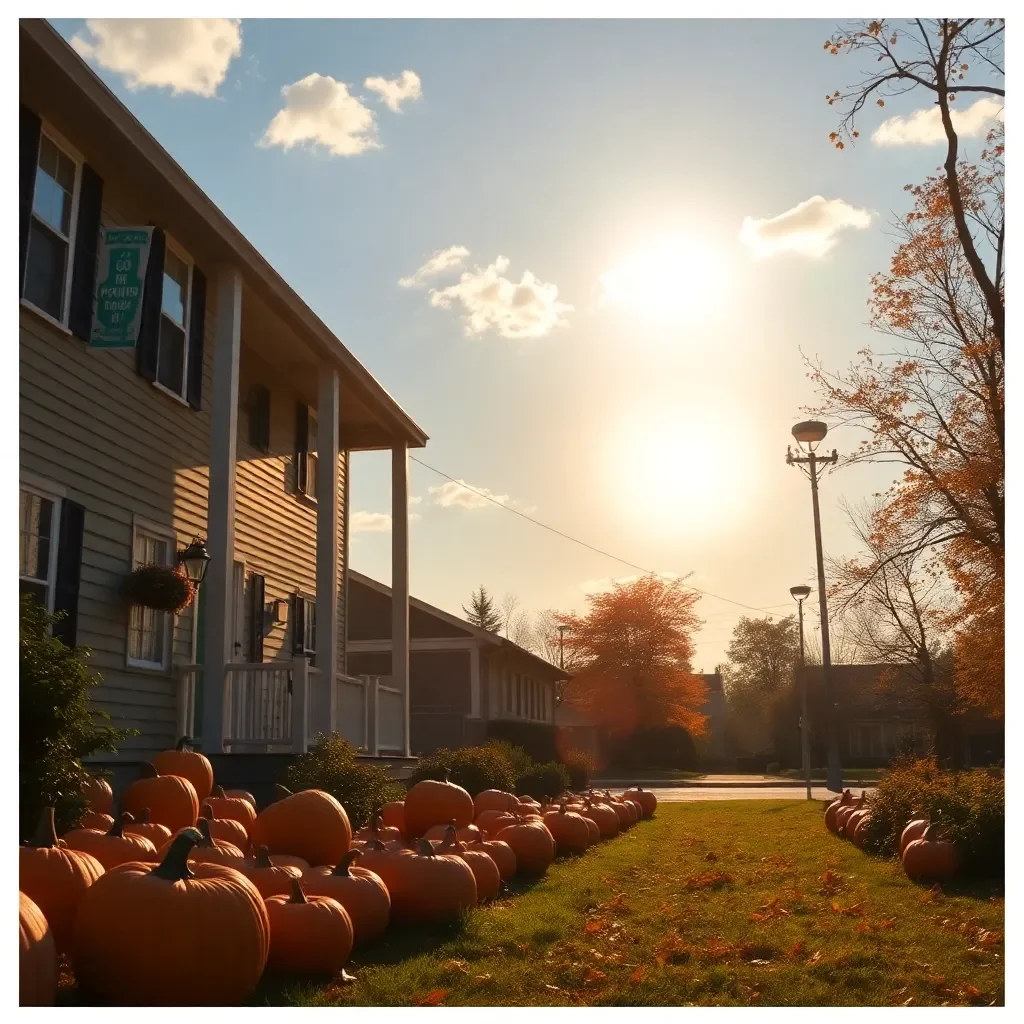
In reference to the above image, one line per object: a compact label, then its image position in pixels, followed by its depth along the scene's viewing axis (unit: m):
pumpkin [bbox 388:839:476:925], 6.37
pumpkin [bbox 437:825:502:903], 7.38
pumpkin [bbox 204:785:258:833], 7.74
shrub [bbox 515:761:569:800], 16.27
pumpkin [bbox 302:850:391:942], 5.76
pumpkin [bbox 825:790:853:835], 13.25
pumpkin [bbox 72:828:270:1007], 4.16
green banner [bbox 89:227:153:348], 9.87
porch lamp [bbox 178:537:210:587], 10.99
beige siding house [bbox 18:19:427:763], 9.48
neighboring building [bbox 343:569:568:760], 28.08
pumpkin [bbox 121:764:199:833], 7.59
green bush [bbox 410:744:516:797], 12.95
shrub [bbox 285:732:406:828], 9.52
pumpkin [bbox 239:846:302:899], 5.57
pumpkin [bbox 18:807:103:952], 4.62
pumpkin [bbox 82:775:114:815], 7.29
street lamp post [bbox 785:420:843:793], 20.23
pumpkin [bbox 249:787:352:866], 6.88
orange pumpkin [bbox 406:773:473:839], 9.23
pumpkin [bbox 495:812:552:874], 9.04
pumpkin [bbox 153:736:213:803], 8.80
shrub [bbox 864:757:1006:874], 8.68
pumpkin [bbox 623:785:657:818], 16.83
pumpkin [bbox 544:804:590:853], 10.80
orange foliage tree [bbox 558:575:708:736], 45.50
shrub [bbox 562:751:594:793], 22.28
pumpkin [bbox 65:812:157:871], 5.45
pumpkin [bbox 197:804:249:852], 7.08
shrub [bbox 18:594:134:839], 6.07
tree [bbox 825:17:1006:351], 8.16
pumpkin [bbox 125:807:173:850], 6.22
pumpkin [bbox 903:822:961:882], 8.62
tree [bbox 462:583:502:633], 72.62
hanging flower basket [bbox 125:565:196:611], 10.57
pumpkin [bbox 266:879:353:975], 4.95
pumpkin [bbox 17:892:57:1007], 3.63
